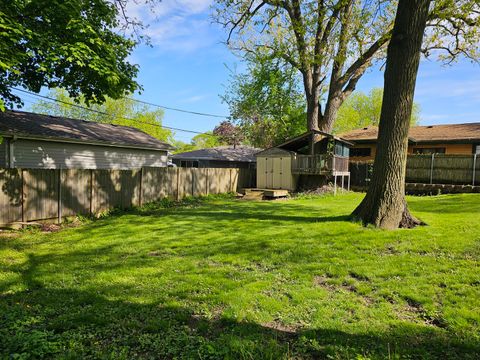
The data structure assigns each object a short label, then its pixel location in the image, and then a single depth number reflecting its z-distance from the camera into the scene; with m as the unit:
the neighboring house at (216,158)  27.16
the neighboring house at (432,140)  21.06
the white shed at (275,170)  18.30
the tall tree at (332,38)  15.48
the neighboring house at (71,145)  11.95
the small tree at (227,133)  47.63
